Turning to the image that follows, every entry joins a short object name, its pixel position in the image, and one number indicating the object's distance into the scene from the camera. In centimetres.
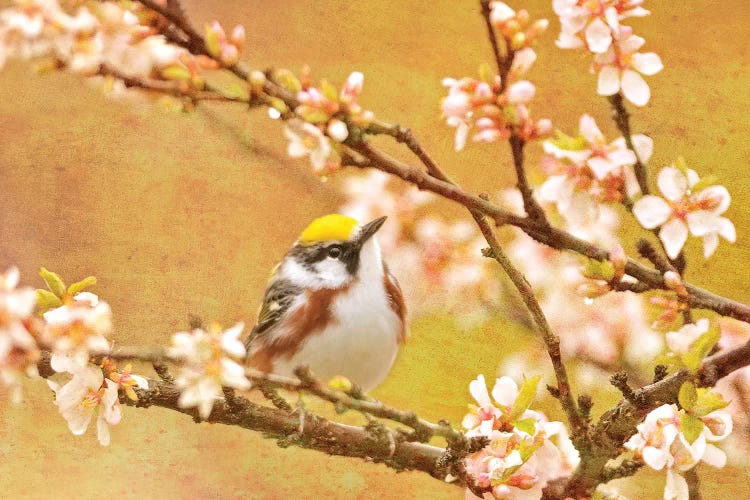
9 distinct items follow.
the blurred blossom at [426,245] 631
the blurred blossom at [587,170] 618
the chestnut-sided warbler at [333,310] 634
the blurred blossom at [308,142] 603
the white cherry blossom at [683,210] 619
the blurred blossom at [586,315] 631
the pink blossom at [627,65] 619
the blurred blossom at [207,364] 516
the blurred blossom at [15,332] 497
